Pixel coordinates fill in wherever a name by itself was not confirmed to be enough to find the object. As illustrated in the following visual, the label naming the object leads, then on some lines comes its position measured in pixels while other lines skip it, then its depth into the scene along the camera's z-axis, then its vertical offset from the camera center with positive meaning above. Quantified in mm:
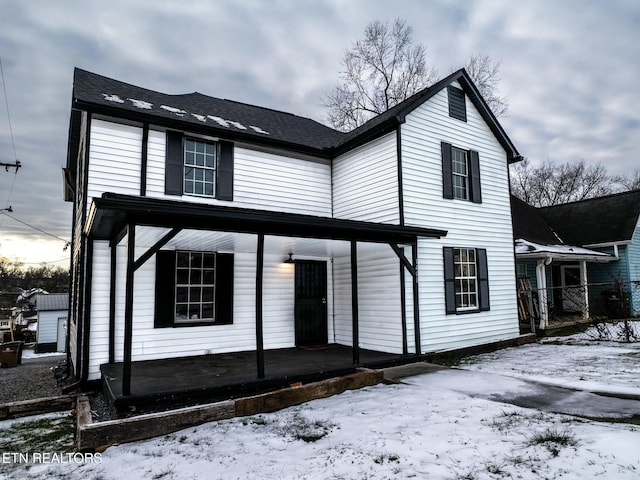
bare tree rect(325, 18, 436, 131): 21547 +11863
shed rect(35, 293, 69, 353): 17891 -1864
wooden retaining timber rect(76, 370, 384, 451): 3922 -1495
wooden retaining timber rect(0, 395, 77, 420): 5234 -1644
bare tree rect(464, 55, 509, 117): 21625 +11279
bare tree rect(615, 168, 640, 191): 32812 +8389
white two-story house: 6719 +912
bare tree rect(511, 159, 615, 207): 30859 +7828
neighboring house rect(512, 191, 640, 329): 14352 +1228
